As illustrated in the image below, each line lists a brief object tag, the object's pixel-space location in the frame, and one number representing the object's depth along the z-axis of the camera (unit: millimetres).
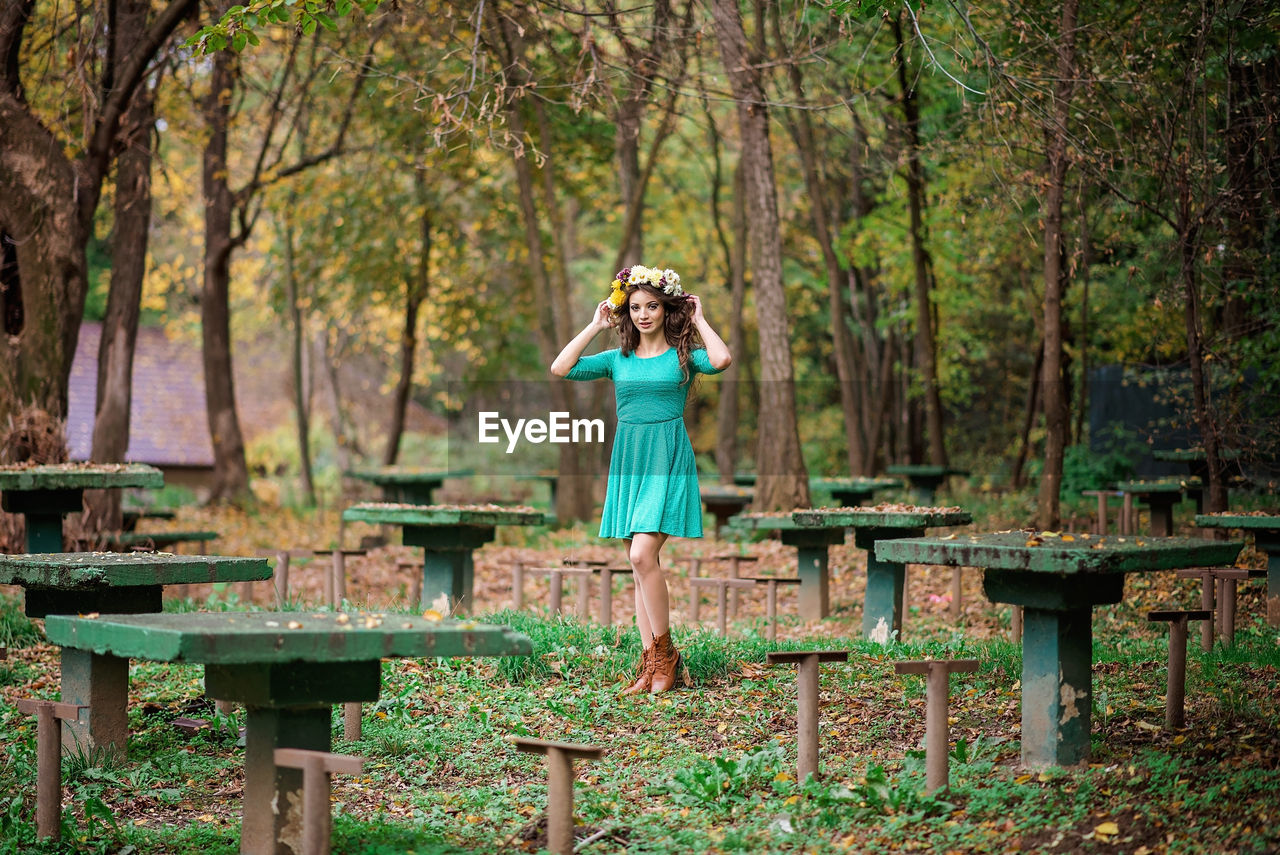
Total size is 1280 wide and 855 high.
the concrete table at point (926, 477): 15977
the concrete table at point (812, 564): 10398
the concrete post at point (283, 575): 10258
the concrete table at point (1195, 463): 12648
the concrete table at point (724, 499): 14630
